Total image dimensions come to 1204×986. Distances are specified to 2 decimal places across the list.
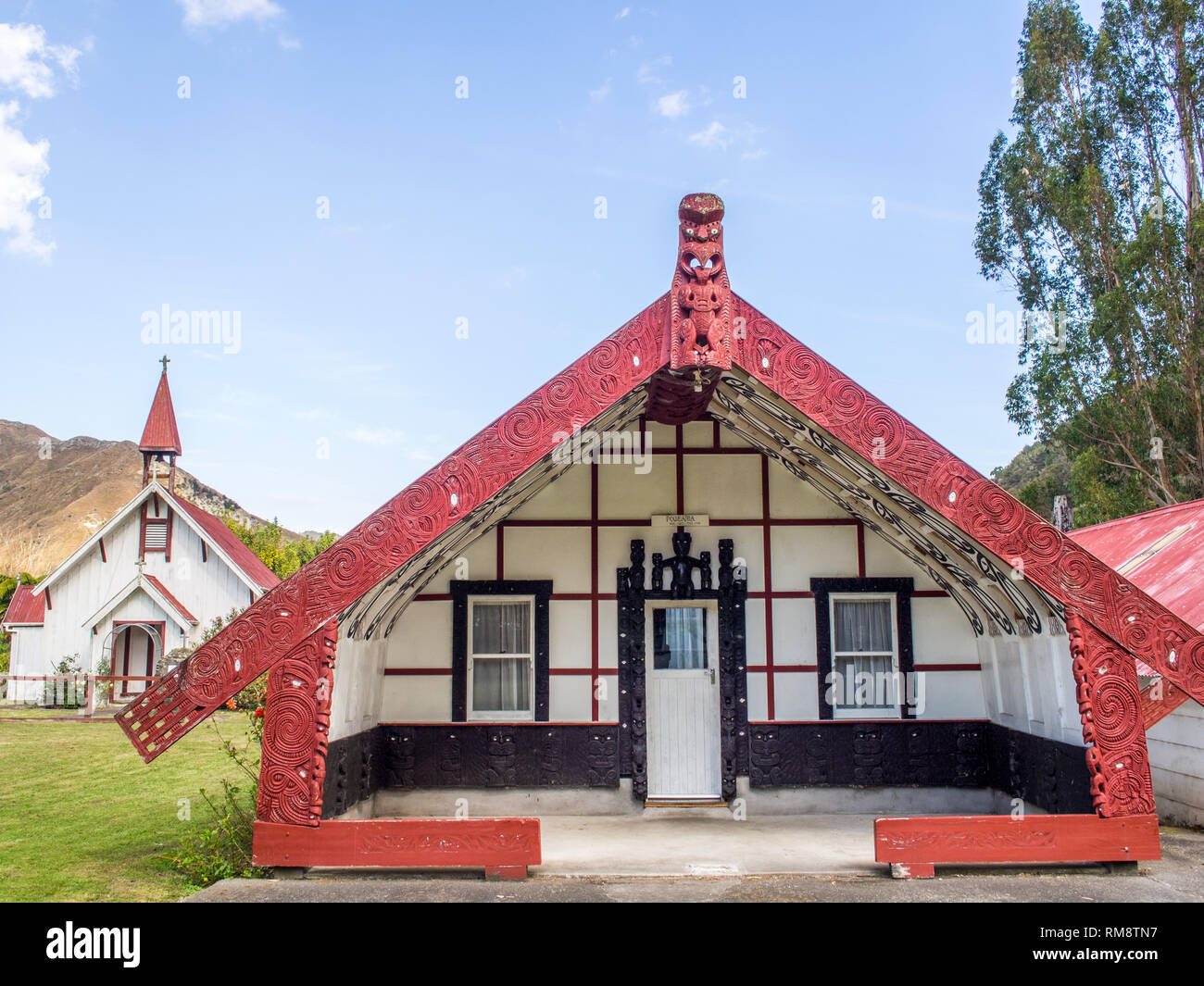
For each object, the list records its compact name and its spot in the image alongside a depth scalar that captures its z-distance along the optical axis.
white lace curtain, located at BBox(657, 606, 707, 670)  9.86
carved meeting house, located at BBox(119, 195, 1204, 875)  8.34
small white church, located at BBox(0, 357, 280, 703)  26.08
